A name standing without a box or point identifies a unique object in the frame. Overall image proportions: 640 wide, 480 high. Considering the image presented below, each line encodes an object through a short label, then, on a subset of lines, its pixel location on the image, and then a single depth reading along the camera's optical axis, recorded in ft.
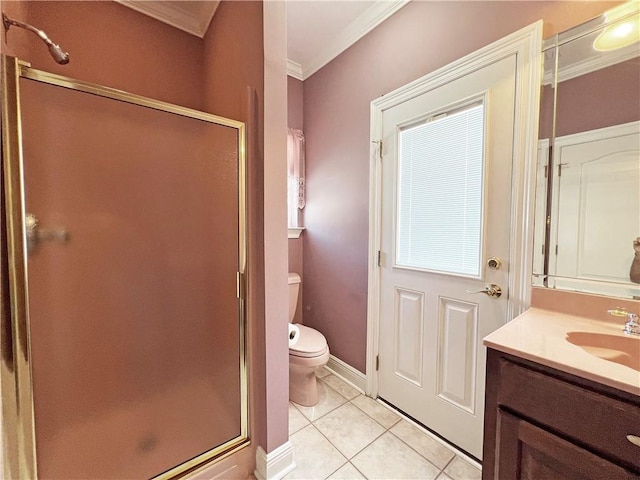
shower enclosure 2.77
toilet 5.32
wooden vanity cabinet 2.01
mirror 3.08
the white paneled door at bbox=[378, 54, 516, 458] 4.00
